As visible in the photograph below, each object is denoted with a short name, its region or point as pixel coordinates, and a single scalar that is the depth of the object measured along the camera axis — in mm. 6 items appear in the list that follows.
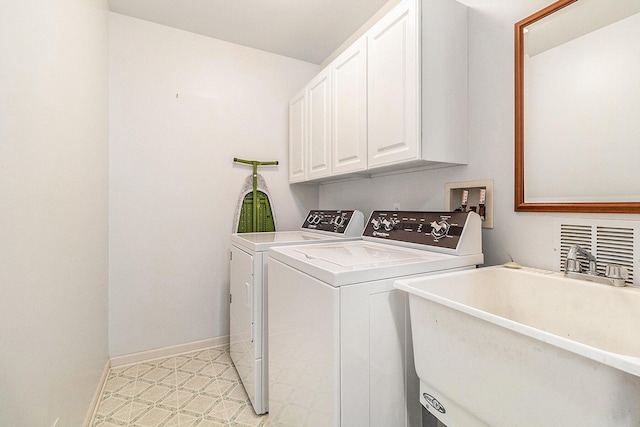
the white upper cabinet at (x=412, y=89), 1417
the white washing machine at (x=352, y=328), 987
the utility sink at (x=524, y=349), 561
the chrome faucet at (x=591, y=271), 957
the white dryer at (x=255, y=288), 1700
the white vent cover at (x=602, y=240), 990
